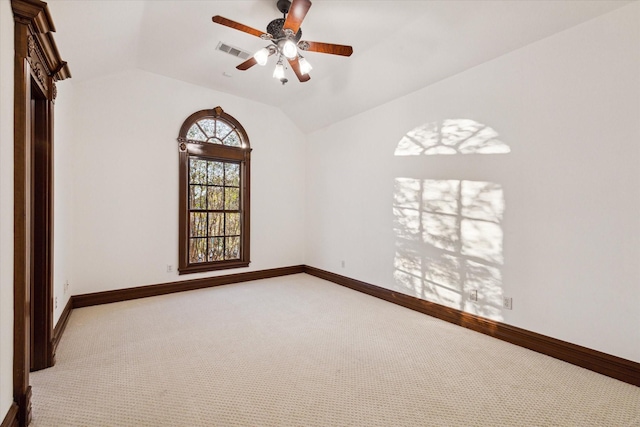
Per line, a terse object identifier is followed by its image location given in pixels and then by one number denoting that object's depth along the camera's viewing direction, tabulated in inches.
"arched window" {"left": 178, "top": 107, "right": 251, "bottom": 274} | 181.8
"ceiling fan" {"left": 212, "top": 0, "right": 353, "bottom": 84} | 92.3
